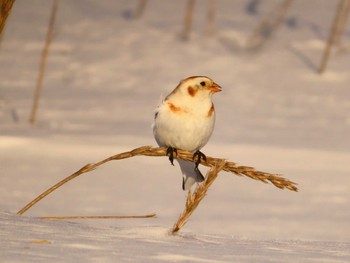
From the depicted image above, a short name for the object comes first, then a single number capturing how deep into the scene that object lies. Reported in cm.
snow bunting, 800
